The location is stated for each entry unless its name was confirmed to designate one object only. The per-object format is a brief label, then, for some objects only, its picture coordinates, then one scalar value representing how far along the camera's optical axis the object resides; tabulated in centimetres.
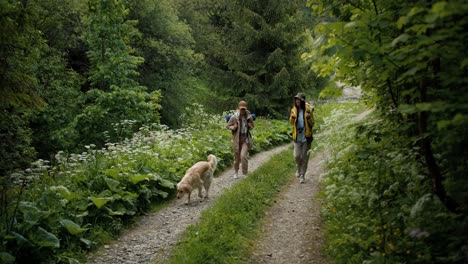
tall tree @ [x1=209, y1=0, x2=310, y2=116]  2342
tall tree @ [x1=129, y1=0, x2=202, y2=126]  2562
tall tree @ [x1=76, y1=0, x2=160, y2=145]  1812
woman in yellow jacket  1051
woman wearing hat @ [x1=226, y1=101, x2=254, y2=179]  1153
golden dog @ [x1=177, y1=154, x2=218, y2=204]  913
